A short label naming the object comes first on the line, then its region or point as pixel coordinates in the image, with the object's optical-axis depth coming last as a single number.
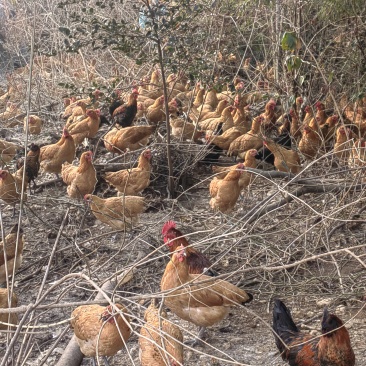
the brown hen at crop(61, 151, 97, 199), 7.11
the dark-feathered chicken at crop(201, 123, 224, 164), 8.10
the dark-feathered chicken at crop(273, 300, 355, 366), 3.64
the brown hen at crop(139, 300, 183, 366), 3.69
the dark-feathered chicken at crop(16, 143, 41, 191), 7.86
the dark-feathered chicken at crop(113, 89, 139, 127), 9.76
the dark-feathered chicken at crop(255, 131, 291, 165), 7.86
